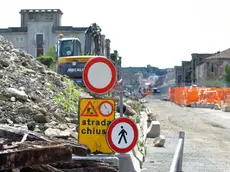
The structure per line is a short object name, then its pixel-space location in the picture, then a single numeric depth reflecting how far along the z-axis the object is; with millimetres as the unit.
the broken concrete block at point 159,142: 20993
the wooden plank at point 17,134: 8220
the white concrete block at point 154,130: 25255
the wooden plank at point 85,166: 8231
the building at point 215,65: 143352
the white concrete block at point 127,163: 11254
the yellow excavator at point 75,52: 33868
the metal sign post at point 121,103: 11236
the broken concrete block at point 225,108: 58759
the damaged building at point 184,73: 196641
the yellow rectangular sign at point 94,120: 10930
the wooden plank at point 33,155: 6510
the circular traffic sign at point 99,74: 11334
